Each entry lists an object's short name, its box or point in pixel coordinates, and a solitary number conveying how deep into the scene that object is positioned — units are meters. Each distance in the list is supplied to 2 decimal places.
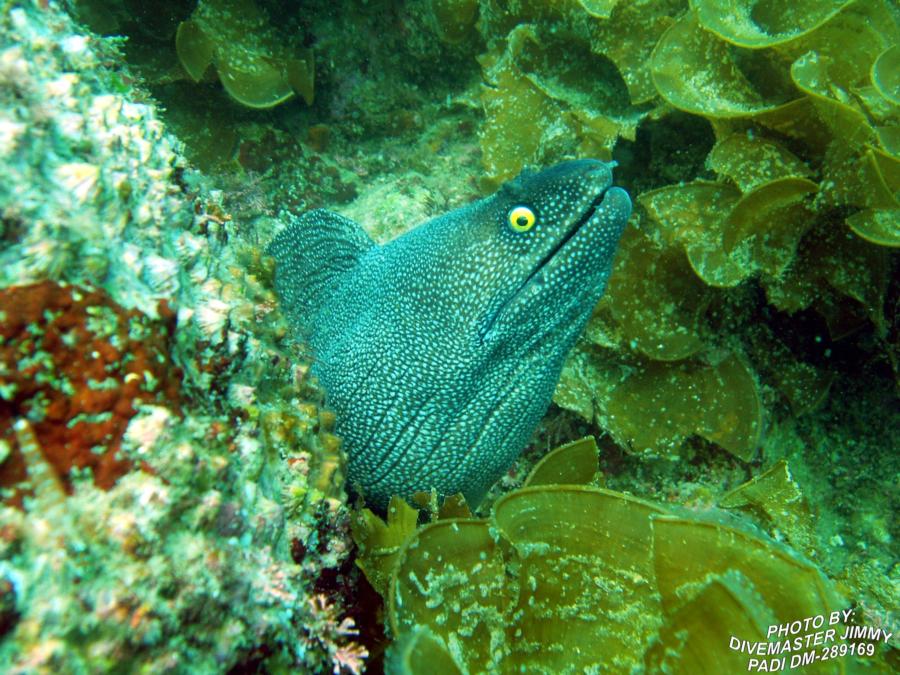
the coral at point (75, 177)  0.16
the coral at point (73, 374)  0.15
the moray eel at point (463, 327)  0.26
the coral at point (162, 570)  0.13
